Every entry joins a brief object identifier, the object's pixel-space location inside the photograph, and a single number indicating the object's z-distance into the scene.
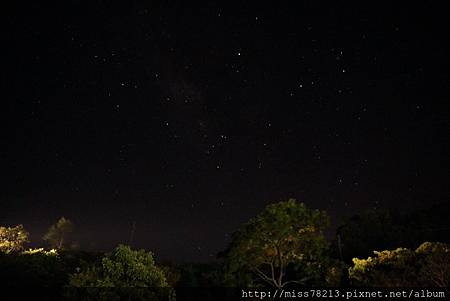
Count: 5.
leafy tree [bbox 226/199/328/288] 19.41
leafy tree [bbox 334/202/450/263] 37.09
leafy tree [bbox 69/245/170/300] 18.19
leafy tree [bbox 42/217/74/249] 85.50
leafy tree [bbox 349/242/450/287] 15.30
